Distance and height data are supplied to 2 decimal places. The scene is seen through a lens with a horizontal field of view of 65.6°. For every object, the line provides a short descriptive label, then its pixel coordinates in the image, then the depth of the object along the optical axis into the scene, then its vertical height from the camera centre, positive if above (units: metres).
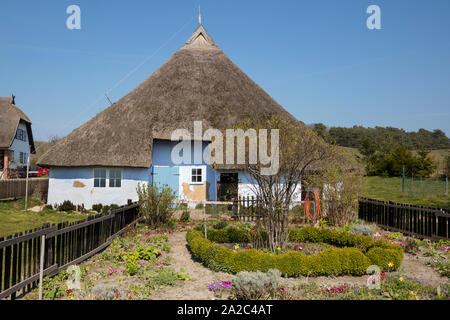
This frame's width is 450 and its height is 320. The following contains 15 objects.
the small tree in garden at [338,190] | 13.28 -0.66
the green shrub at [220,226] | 12.14 -1.91
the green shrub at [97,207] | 17.18 -1.82
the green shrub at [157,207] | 12.52 -1.33
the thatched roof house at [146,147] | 17.55 +1.19
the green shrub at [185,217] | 14.38 -1.89
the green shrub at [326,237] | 9.78 -1.89
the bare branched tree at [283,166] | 8.62 +0.16
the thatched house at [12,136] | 30.75 +3.13
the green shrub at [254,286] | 5.82 -1.91
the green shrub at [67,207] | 17.34 -1.85
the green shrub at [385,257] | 7.79 -1.90
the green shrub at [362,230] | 11.09 -1.82
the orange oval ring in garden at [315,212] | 13.62 -1.62
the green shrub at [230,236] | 10.38 -1.92
